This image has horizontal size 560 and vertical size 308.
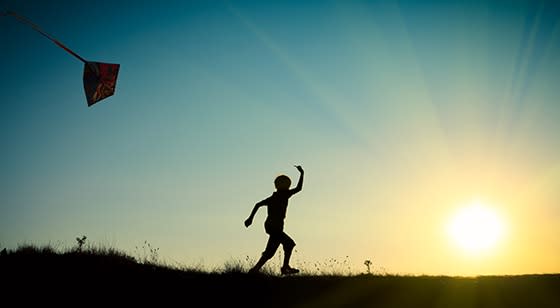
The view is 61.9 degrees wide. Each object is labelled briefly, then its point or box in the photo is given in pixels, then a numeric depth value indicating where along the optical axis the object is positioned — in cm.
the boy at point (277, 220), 973
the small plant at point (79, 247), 1073
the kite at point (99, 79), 1758
